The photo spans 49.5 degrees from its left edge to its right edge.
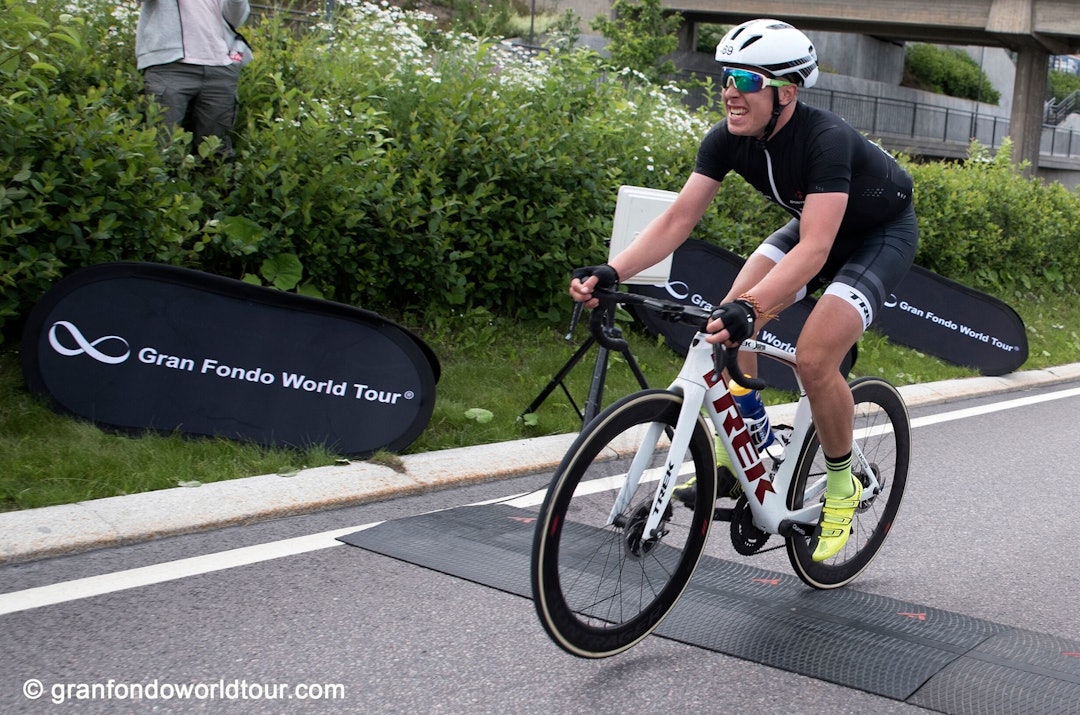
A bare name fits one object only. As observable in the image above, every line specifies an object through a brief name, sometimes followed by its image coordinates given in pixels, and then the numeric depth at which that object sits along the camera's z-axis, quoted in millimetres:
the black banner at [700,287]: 8680
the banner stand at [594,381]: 5695
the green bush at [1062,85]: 59031
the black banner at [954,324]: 10539
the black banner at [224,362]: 5590
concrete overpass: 38000
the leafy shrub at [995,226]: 12867
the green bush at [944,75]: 53469
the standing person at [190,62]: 7141
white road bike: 3490
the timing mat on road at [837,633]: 3744
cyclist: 3834
